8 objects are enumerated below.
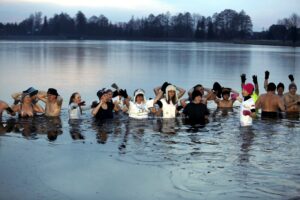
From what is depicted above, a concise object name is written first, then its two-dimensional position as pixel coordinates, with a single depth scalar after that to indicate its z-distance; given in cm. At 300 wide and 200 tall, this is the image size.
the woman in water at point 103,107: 1532
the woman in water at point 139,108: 1588
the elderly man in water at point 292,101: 1846
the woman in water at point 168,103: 1539
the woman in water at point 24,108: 1667
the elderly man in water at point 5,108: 1569
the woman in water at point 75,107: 1565
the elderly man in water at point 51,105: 1686
